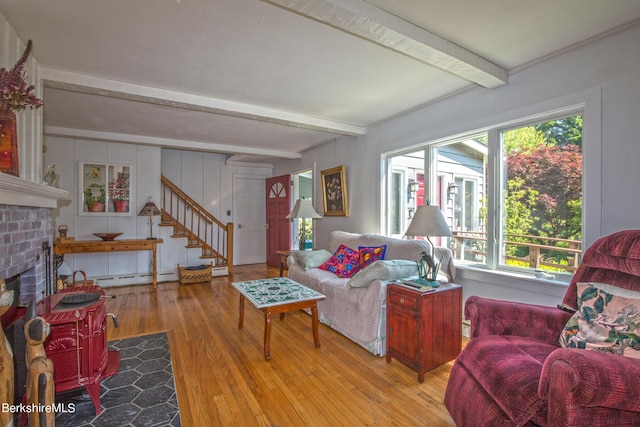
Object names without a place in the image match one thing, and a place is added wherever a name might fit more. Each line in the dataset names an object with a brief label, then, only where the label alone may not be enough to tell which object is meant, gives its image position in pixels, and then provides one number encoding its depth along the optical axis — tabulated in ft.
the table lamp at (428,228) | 7.74
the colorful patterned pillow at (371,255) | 10.71
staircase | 18.45
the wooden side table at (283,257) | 14.59
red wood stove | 5.91
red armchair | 3.68
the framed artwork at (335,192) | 15.19
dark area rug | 5.91
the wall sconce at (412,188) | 12.66
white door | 22.56
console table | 14.02
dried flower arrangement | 5.30
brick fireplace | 6.28
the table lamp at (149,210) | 16.16
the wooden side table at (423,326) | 7.13
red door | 20.77
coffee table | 8.09
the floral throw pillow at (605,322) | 4.68
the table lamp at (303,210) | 14.70
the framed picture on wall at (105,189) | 15.85
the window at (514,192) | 7.78
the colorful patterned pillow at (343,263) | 11.05
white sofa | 8.36
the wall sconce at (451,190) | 11.05
